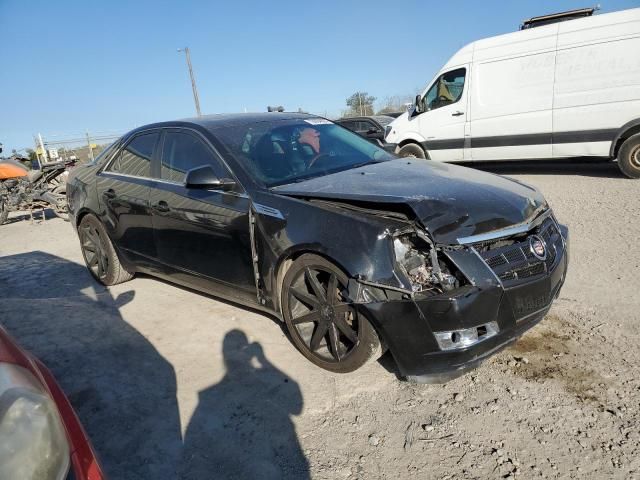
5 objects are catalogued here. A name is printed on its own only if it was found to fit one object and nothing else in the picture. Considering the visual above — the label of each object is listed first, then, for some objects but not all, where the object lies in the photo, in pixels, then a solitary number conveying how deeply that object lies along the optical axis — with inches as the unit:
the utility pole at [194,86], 973.2
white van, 282.4
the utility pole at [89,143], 811.0
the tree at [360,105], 972.9
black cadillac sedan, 94.2
